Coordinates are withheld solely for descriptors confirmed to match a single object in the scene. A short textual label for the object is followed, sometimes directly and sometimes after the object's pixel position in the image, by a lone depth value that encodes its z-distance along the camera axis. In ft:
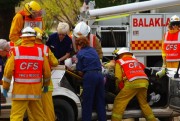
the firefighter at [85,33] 41.40
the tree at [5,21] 111.74
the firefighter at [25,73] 35.45
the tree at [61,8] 168.94
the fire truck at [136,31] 69.69
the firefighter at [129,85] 40.63
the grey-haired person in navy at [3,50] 38.68
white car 40.05
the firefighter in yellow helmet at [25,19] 43.30
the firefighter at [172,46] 51.79
